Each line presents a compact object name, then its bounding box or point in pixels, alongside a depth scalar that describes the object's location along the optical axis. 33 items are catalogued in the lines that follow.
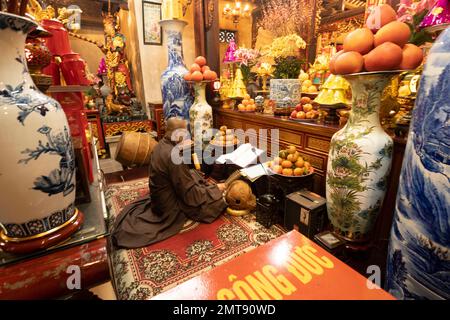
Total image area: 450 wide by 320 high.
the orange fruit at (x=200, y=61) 3.64
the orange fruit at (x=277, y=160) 2.23
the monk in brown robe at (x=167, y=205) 2.16
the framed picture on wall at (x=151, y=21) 4.34
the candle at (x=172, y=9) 3.49
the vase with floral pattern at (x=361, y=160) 1.37
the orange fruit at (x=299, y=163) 2.12
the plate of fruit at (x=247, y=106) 3.37
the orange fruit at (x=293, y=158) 2.15
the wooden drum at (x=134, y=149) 3.51
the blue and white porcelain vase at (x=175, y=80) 3.67
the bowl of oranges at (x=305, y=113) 2.47
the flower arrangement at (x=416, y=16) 1.34
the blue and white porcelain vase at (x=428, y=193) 0.78
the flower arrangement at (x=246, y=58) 3.55
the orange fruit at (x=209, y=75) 3.50
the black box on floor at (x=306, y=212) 1.83
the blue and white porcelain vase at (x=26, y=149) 0.64
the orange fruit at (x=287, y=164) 2.12
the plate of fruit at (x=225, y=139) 3.23
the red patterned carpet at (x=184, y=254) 1.64
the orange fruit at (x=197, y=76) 3.47
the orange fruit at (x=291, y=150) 2.17
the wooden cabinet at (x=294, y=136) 2.17
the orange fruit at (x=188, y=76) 3.52
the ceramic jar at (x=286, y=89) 2.69
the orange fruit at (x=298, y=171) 2.09
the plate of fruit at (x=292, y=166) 2.10
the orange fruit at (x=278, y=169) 2.16
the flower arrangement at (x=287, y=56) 2.76
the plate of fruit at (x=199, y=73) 3.48
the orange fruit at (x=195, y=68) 3.57
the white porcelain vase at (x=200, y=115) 3.65
